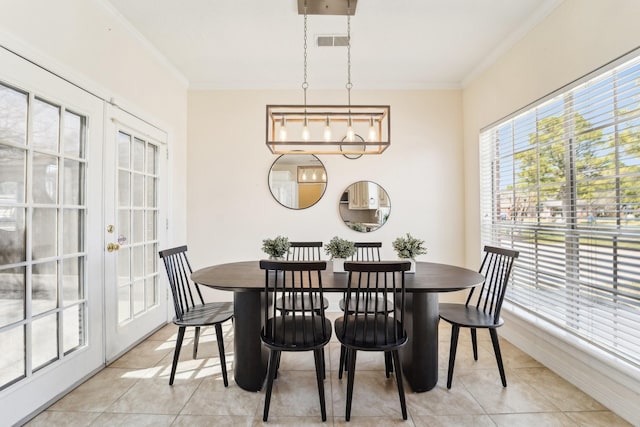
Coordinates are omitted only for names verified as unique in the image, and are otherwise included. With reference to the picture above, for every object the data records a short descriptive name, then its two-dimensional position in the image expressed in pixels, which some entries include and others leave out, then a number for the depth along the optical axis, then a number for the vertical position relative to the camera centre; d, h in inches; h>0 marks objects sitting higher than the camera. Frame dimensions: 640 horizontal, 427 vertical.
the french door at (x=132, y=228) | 94.7 -4.4
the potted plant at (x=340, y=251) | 93.4 -11.3
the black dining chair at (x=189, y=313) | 82.2 -28.9
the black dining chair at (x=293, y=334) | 66.0 -28.7
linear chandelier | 89.9 +30.9
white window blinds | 70.6 +2.2
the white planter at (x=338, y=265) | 93.4 -15.6
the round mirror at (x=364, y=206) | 145.6 +4.4
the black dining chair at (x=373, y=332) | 65.9 -28.6
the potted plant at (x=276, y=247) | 95.2 -10.1
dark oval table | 79.9 -31.3
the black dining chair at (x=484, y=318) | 80.5 -29.1
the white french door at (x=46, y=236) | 65.2 -5.2
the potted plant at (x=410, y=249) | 90.1 -10.3
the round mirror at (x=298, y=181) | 145.2 +16.7
